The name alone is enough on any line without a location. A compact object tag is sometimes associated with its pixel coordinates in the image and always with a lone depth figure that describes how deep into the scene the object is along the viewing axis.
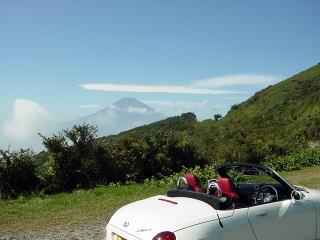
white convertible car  4.02
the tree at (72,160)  14.99
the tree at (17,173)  14.02
